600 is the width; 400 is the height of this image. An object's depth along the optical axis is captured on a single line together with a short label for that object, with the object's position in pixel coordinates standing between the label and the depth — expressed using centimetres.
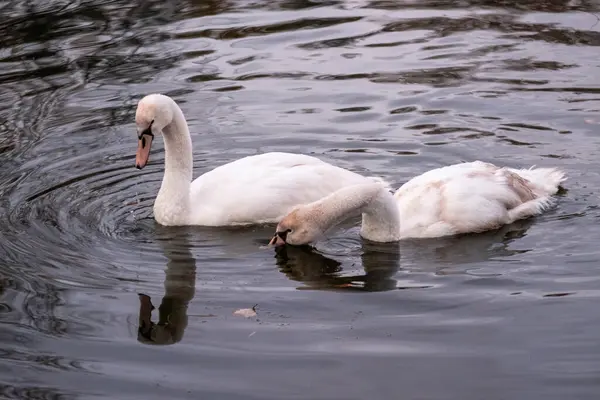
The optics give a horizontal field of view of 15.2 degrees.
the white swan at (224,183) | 1828
